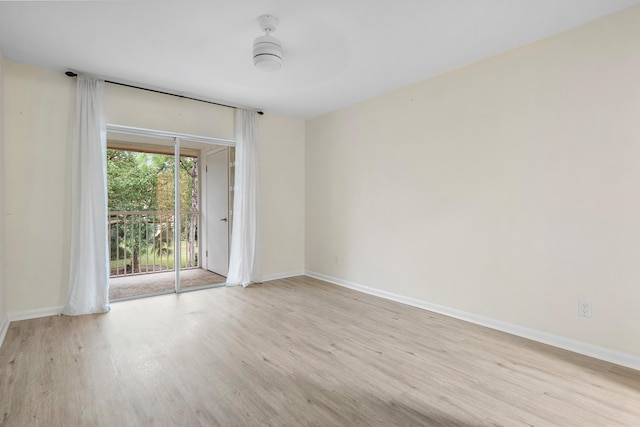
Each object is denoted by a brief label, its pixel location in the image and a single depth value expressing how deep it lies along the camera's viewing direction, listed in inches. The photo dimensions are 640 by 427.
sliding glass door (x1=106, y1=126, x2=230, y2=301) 200.4
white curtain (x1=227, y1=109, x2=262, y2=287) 186.9
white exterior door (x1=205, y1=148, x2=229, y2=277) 207.0
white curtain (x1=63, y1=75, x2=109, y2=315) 137.3
